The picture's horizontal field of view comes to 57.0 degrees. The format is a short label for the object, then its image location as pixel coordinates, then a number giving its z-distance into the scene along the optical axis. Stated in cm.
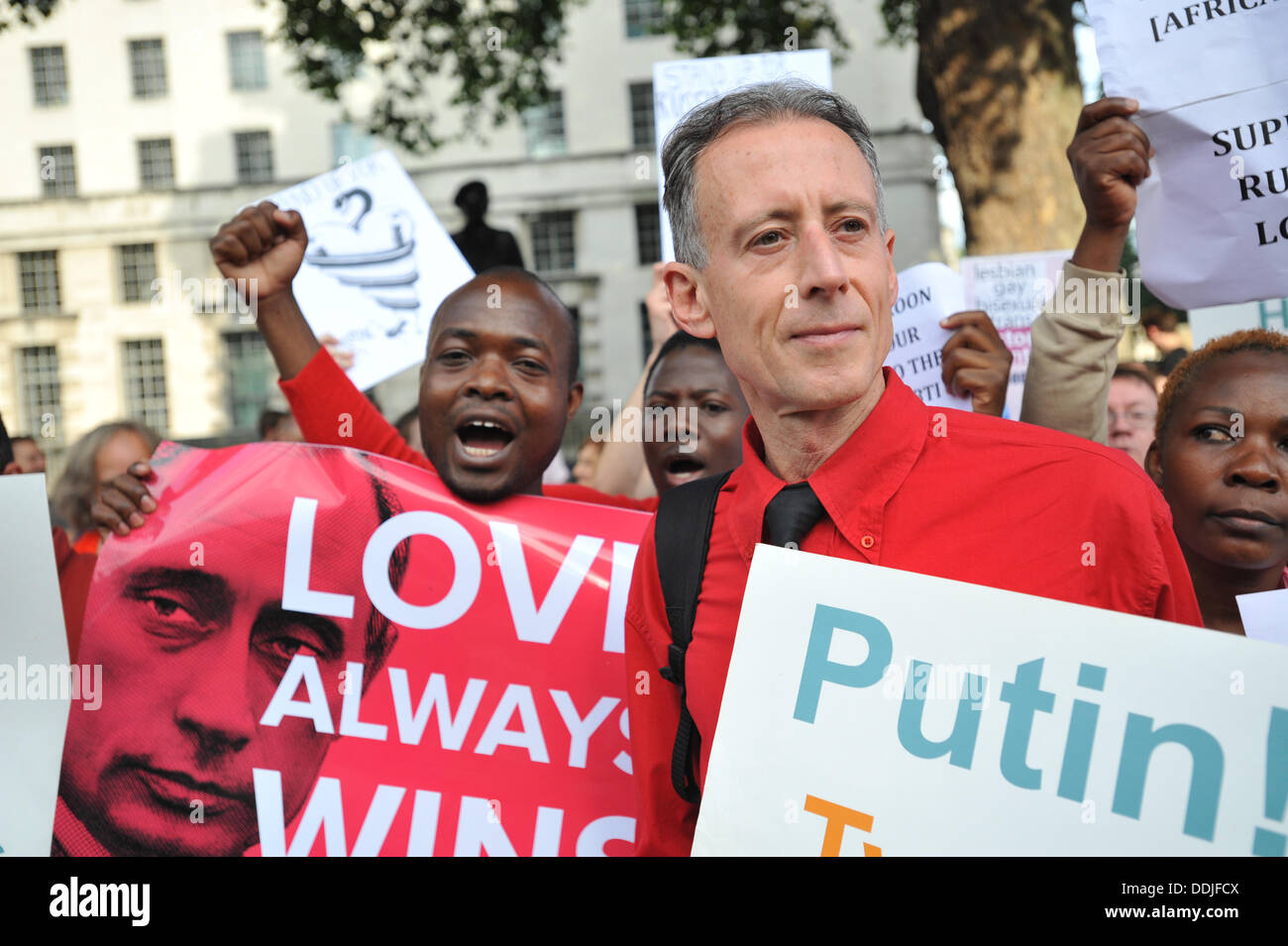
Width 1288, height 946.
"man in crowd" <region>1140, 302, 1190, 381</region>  578
